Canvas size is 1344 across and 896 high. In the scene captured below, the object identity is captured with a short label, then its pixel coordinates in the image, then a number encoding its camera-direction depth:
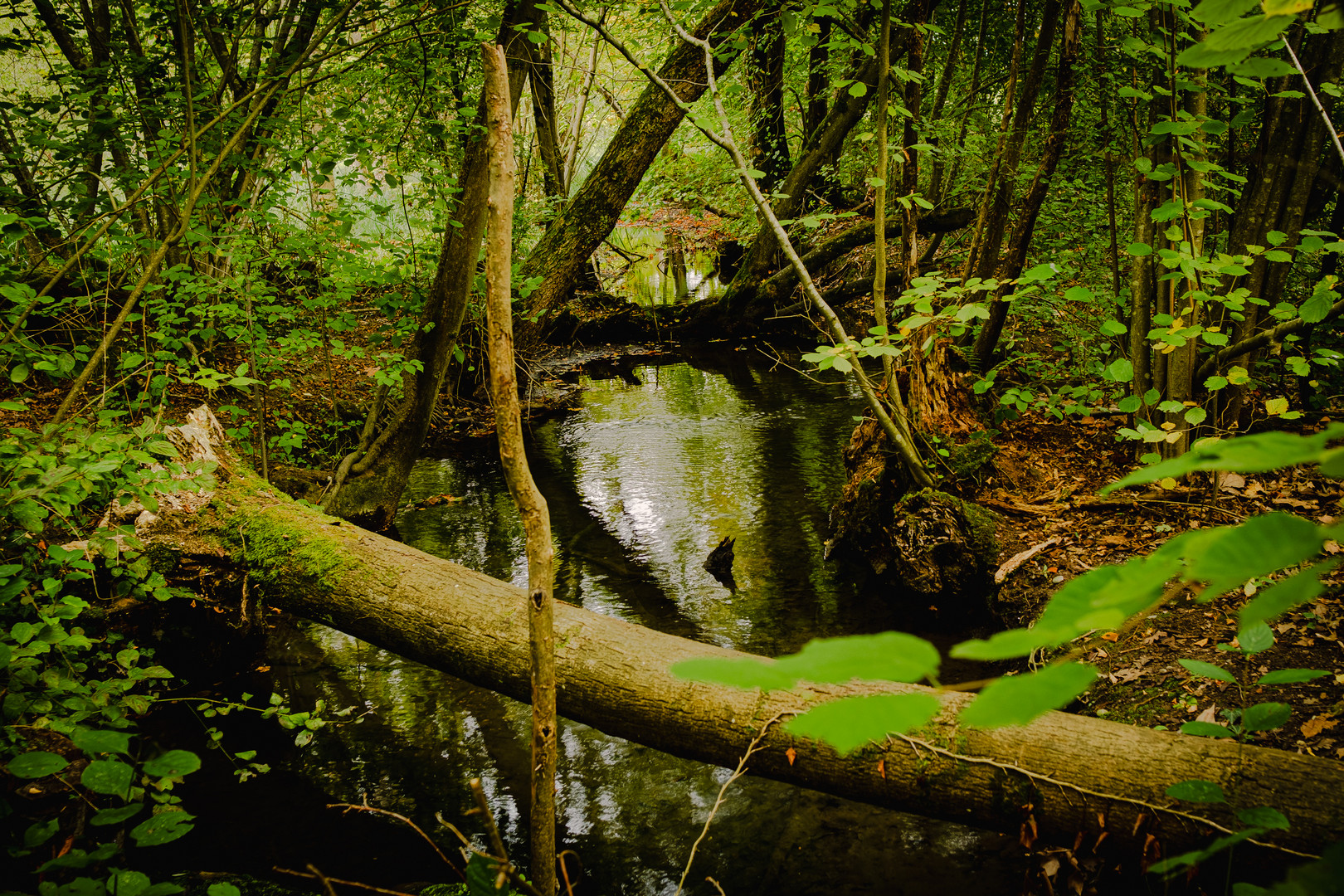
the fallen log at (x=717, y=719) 2.16
